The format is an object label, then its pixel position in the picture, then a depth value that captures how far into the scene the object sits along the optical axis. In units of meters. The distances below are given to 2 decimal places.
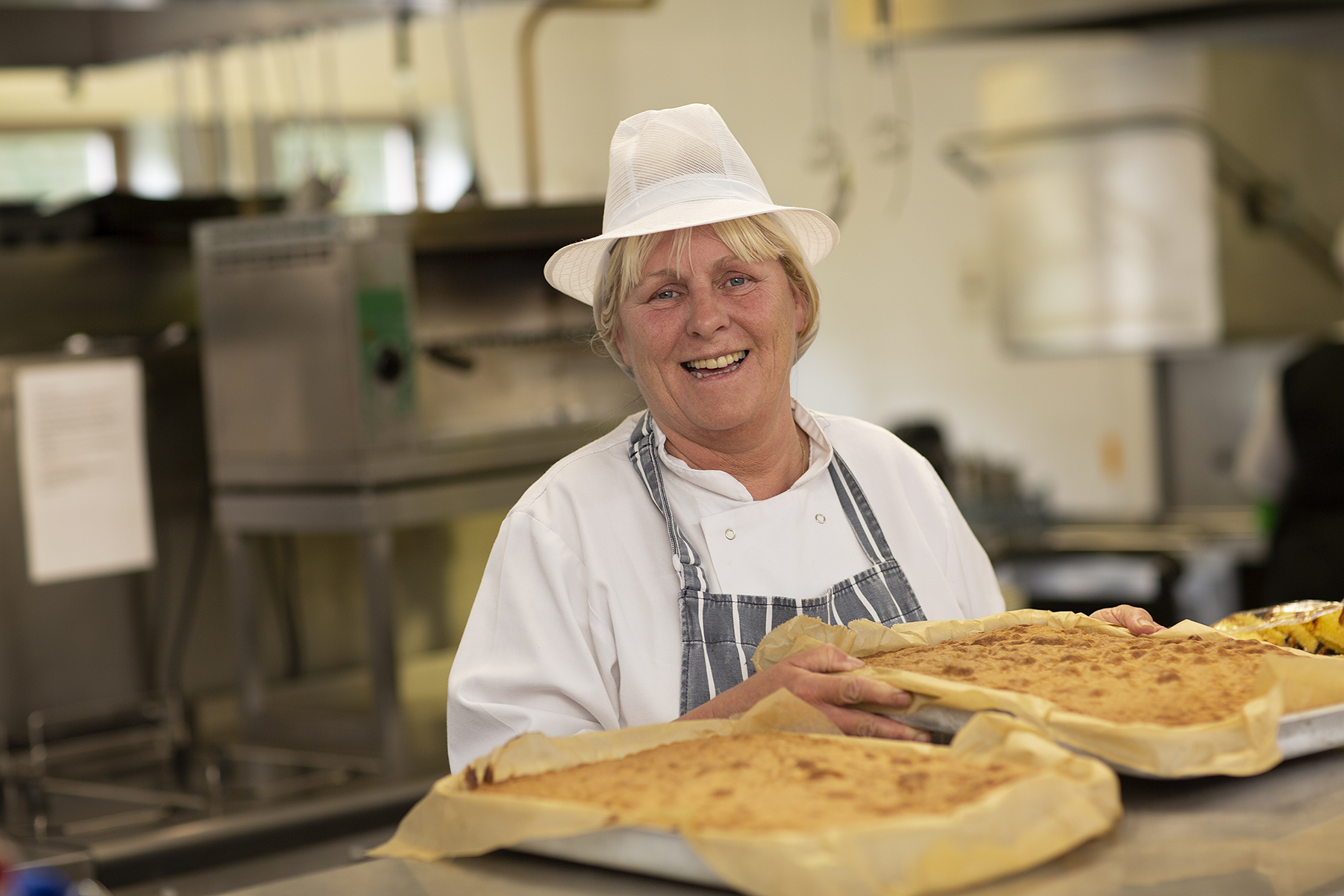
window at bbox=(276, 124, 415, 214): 5.28
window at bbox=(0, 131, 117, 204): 4.34
